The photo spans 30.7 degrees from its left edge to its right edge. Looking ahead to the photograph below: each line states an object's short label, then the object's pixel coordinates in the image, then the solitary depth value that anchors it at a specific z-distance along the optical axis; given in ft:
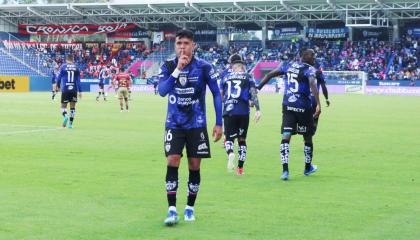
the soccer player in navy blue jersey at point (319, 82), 46.69
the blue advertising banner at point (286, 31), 258.57
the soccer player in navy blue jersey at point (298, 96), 44.37
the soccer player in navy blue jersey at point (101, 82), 157.81
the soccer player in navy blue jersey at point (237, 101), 48.16
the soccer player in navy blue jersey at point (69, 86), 82.07
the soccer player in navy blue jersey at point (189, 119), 30.32
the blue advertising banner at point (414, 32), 243.81
